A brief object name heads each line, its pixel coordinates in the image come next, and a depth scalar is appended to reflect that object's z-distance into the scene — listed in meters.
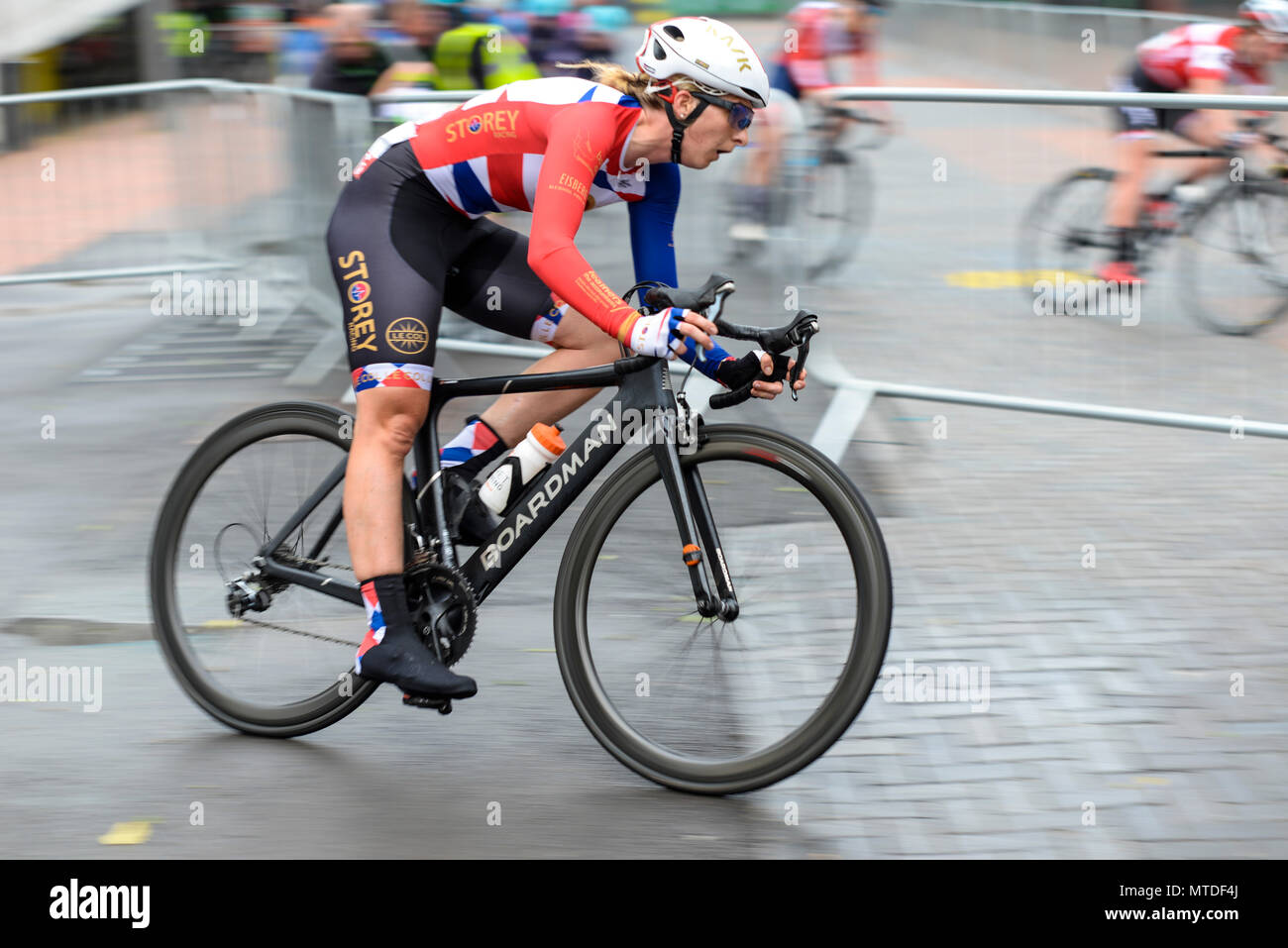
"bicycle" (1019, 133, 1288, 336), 6.30
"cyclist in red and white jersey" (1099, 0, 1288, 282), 6.52
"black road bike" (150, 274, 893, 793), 3.62
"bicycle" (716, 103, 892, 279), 6.68
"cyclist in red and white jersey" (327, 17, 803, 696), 3.60
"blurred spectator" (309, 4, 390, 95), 8.32
